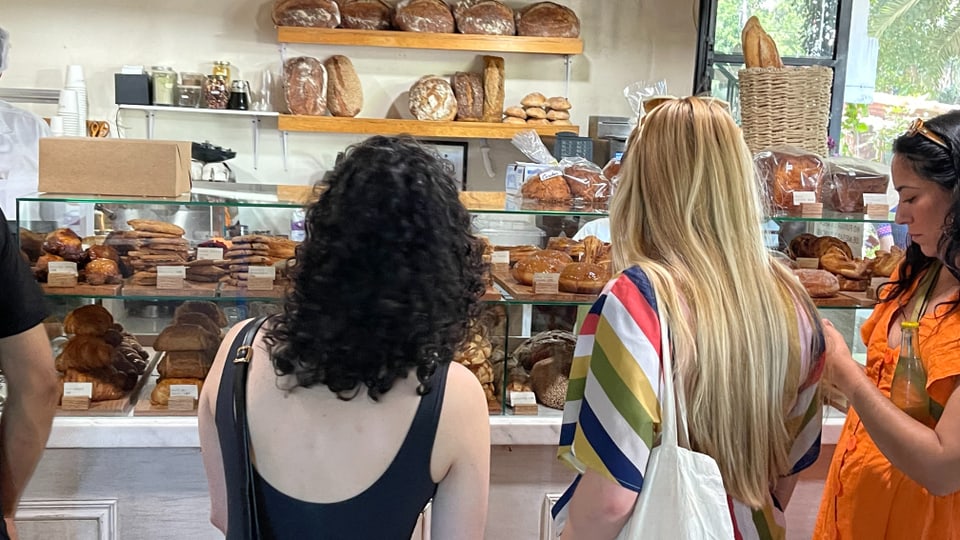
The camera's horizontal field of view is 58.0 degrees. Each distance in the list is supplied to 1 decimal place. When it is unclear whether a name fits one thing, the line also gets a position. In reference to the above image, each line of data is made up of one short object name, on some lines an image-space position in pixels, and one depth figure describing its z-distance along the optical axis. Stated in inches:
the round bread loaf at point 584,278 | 75.7
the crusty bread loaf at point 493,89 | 169.6
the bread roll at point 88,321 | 75.1
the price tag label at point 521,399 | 76.3
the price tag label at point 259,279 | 73.8
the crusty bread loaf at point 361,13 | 164.7
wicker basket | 87.9
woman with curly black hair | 41.4
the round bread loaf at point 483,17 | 166.7
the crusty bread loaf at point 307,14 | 163.3
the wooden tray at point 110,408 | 72.8
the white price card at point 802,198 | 80.8
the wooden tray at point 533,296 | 74.9
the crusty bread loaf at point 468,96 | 169.9
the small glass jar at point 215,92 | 163.2
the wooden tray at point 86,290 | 71.7
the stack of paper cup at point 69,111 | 157.9
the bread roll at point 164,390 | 73.9
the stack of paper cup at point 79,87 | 161.3
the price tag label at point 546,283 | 75.6
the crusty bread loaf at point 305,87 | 164.9
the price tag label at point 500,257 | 81.0
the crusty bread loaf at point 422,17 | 164.4
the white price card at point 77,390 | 72.7
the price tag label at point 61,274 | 71.6
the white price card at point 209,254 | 73.9
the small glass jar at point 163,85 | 162.2
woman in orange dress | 50.1
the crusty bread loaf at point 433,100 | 168.1
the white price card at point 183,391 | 73.8
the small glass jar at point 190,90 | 163.8
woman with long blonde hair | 44.6
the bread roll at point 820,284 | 79.0
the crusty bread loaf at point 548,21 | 168.9
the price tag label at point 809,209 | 80.5
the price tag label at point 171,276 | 73.0
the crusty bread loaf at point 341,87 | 167.5
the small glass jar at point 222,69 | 165.9
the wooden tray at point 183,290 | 72.5
